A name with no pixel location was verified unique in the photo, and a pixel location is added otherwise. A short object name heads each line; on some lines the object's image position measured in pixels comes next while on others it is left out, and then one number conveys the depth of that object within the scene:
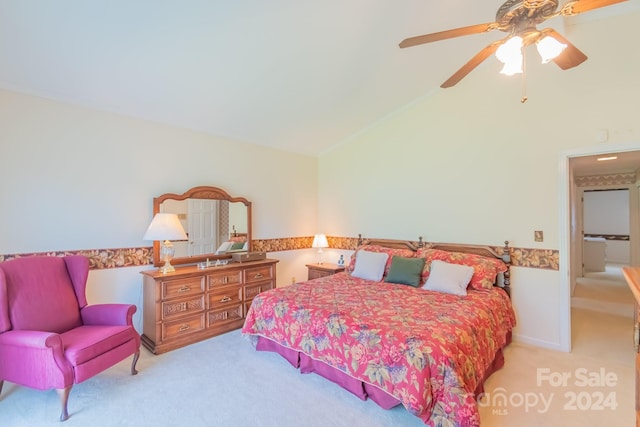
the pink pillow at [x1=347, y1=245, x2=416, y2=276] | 3.99
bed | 1.94
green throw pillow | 3.58
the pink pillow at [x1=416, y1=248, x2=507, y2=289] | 3.28
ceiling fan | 1.60
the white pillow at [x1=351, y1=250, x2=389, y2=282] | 3.86
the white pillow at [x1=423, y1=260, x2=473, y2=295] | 3.16
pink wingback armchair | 2.16
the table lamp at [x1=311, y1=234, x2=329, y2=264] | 5.07
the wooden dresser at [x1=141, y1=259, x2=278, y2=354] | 3.19
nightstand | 4.63
